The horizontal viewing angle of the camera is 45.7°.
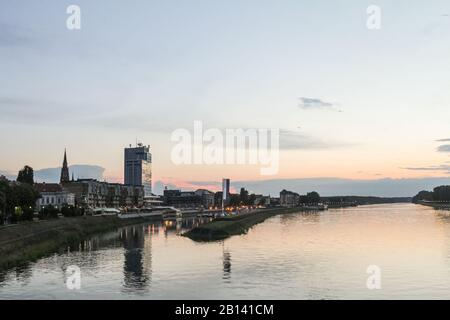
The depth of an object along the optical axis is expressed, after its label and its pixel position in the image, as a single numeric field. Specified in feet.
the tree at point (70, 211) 333.42
